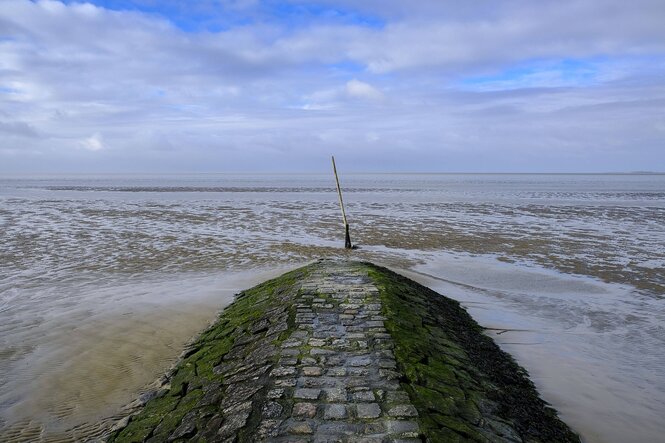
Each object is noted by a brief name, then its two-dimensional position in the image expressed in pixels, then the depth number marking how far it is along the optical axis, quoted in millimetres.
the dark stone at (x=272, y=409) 4535
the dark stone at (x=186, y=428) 4738
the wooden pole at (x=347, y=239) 19922
